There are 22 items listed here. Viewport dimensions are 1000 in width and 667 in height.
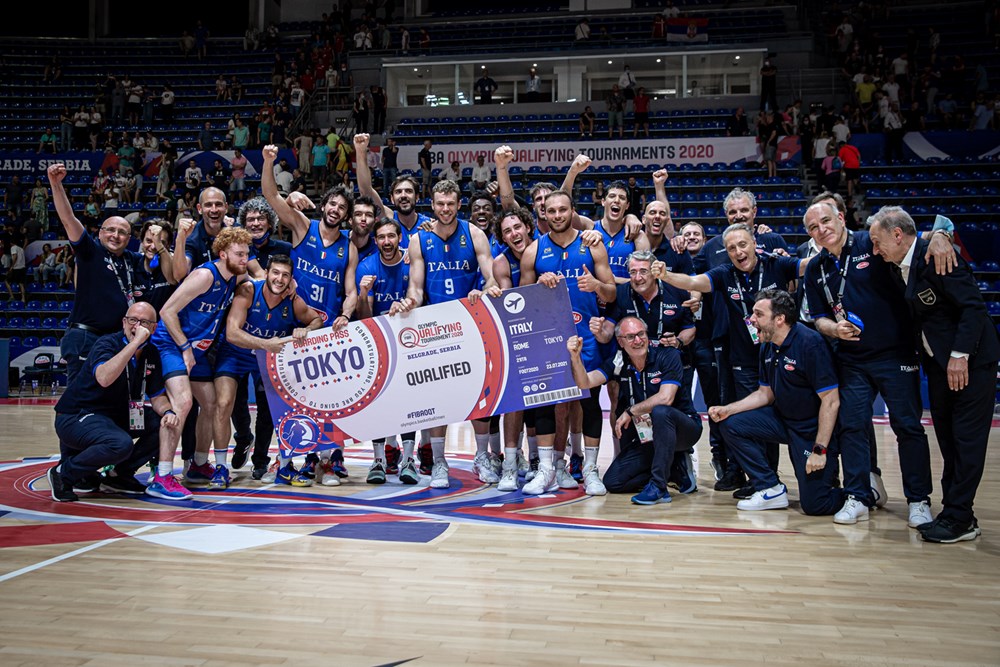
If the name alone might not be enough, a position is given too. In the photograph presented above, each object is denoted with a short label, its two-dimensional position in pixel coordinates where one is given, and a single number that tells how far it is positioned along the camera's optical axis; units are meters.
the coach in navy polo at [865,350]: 5.26
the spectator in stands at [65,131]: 22.55
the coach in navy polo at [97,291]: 6.11
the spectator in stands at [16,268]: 18.25
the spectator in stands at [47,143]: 22.33
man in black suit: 4.88
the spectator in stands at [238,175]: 19.05
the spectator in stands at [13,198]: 19.66
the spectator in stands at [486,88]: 23.20
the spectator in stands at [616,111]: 20.31
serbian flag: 22.67
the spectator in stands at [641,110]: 20.23
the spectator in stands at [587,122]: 20.75
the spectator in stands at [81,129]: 22.62
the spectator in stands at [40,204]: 19.61
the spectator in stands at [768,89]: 19.97
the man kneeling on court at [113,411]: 5.76
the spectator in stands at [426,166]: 19.23
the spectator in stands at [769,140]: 18.53
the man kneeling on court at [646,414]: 6.05
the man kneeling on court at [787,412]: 5.55
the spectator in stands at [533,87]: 23.31
